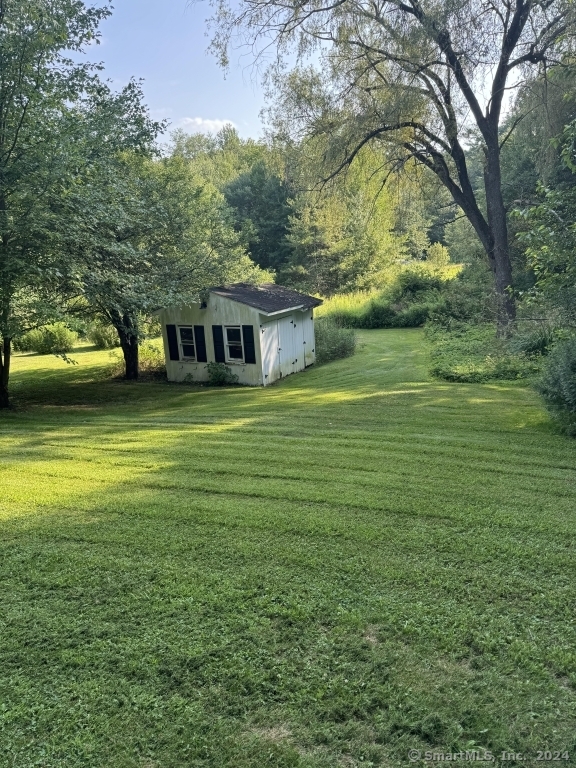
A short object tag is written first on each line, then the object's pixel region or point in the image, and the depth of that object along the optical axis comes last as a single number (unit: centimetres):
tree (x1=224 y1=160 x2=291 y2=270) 3281
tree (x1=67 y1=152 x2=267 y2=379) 867
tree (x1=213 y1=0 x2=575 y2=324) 1115
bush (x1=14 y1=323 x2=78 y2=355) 1958
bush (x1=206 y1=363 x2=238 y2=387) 1356
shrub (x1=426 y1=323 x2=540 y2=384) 1083
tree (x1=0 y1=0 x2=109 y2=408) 743
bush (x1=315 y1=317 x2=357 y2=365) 1658
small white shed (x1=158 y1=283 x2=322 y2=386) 1298
